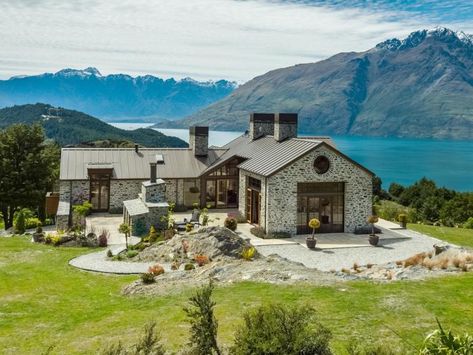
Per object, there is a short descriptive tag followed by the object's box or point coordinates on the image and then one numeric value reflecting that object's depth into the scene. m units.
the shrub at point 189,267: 16.61
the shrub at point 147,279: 14.61
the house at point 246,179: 24.77
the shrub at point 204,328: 6.88
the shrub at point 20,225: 27.14
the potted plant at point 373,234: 22.81
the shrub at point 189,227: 24.14
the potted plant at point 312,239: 22.05
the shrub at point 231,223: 24.91
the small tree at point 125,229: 21.19
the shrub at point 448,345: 6.15
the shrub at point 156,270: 15.95
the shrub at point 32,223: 29.29
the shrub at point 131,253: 19.56
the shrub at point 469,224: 34.59
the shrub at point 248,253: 17.52
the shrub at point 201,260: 17.48
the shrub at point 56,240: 22.73
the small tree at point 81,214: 25.00
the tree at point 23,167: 29.83
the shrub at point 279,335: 6.62
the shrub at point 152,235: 22.45
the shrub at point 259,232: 24.33
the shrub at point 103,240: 22.59
